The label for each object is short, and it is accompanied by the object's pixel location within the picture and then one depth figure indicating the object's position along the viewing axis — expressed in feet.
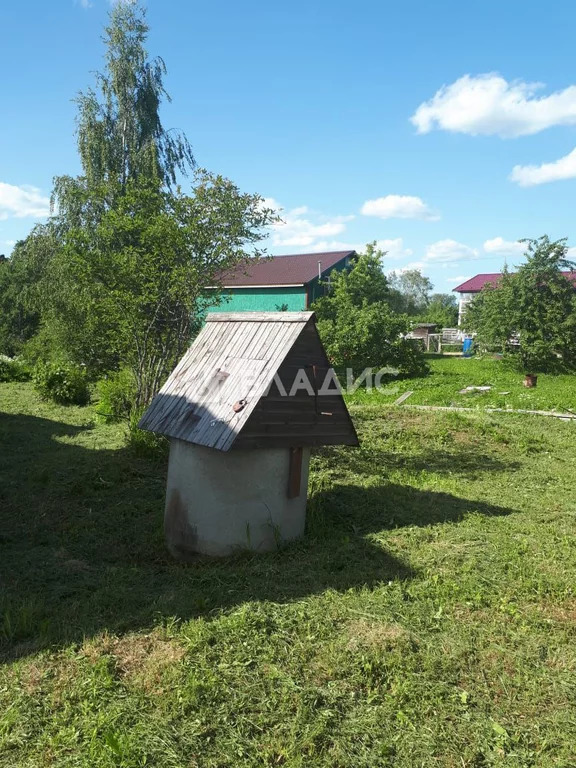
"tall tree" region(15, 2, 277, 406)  33.78
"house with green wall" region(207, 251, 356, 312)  94.48
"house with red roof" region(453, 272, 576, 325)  168.96
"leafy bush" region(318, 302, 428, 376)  70.95
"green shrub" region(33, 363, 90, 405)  55.01
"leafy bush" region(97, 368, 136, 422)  42.99
